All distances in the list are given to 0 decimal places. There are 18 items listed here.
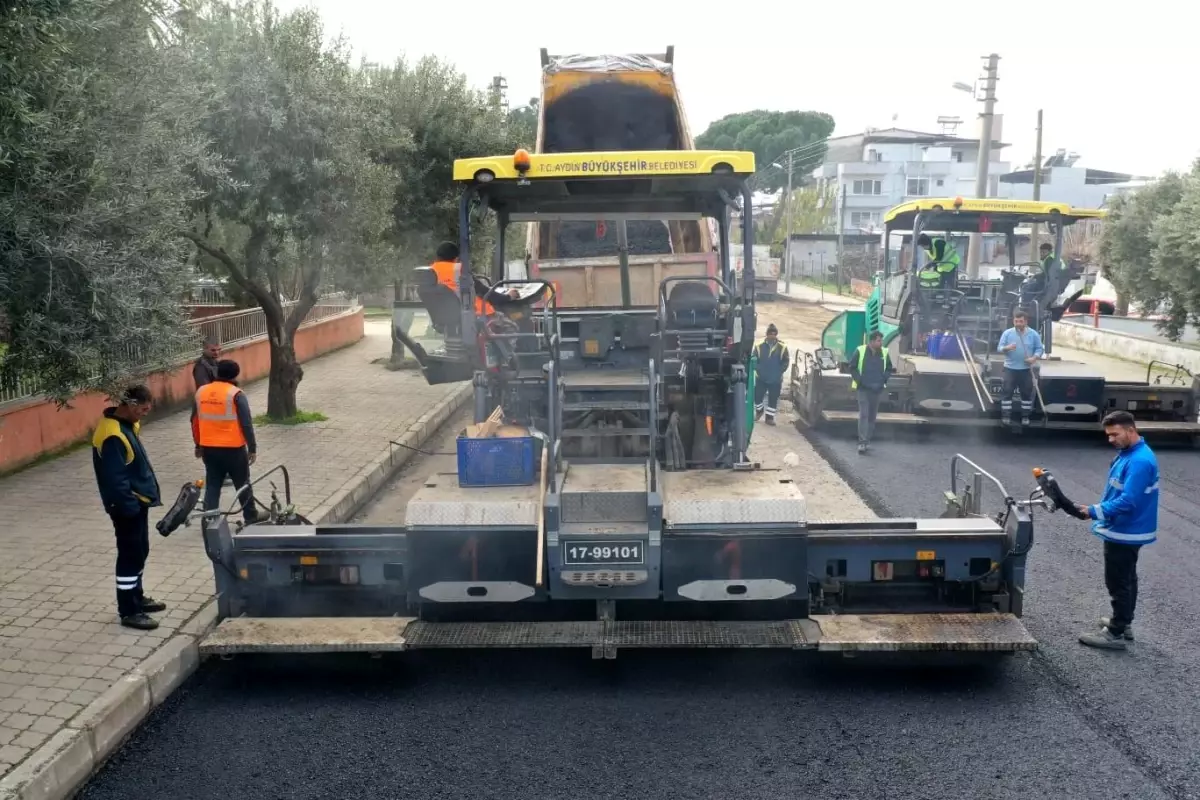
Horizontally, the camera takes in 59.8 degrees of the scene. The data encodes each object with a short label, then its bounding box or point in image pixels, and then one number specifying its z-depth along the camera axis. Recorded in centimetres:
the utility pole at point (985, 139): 2177
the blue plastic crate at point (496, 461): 583
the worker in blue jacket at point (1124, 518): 576
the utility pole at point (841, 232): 4496
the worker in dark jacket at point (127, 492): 586
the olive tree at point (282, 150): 1069
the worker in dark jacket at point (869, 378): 1154
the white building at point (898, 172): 6988
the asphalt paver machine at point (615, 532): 539
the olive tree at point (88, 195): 475
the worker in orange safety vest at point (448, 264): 846
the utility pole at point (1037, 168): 3039
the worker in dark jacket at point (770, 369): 1331
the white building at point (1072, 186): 6284
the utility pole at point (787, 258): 4998
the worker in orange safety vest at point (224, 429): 759
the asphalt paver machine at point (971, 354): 1223
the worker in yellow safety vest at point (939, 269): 1348
